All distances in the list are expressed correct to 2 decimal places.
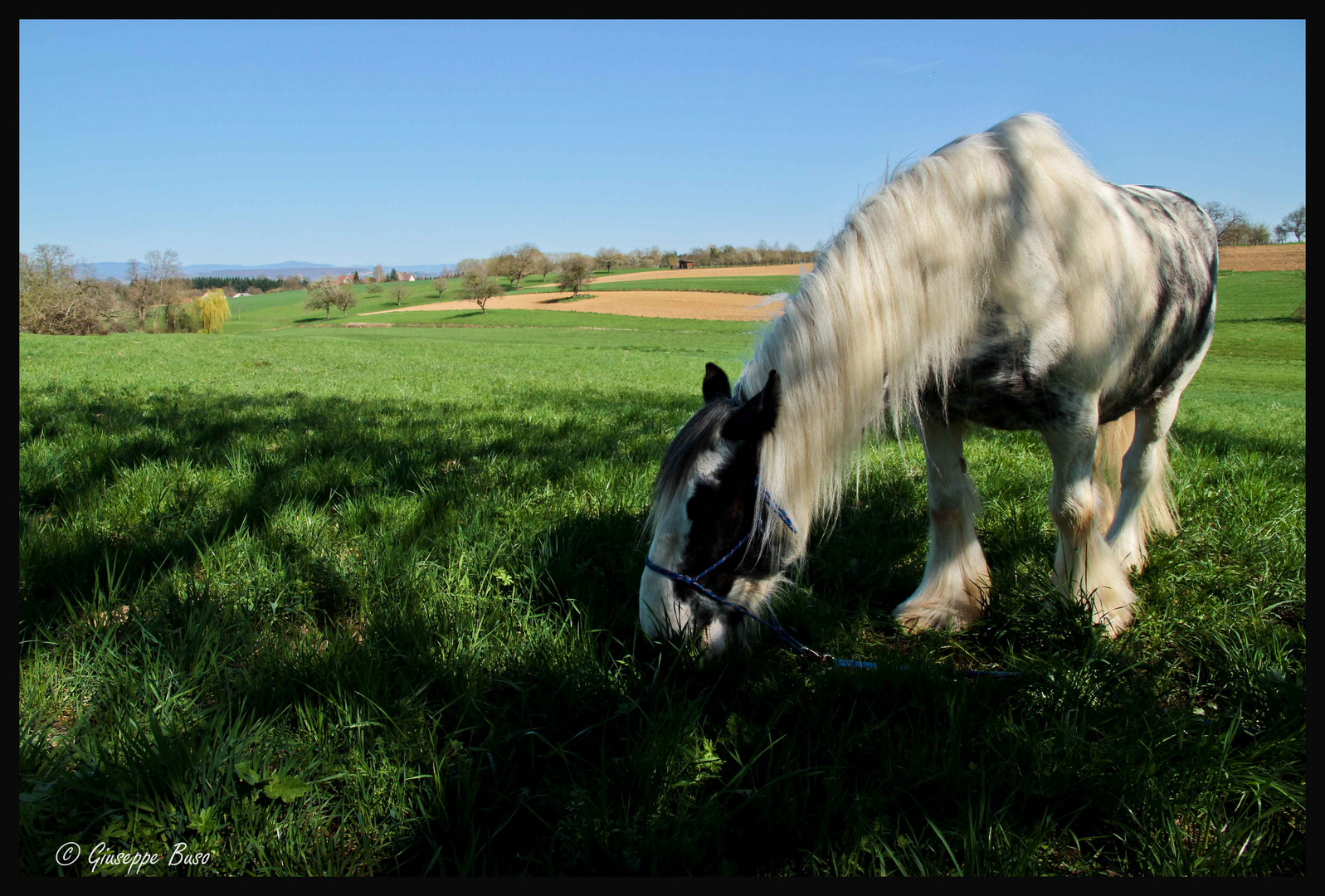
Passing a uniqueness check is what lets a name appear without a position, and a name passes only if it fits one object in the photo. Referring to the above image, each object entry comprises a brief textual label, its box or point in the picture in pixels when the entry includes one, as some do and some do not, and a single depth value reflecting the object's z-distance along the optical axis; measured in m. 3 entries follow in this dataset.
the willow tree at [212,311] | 66.06
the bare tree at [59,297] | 43.78
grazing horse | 2.37
